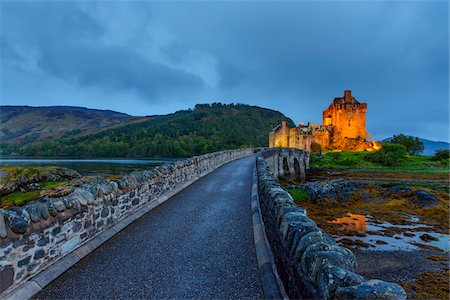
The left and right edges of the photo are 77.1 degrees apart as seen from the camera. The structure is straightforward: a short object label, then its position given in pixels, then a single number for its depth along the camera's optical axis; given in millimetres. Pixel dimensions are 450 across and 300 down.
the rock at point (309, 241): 3258
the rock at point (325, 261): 2750
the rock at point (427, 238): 16075
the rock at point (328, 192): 24688
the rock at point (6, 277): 3774
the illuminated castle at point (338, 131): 77125
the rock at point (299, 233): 3533
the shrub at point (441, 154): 59688
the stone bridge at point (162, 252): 3123
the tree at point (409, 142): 73544
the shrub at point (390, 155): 57284
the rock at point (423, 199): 23978
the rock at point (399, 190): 28922
